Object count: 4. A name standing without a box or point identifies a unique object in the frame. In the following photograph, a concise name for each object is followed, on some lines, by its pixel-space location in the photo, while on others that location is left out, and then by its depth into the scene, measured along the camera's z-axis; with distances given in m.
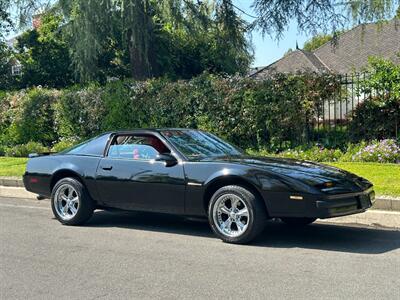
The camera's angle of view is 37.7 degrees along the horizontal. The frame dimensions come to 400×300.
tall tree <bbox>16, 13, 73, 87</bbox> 25.75
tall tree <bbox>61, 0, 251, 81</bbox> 16.77
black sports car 6.78
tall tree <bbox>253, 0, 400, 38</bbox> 16.44
